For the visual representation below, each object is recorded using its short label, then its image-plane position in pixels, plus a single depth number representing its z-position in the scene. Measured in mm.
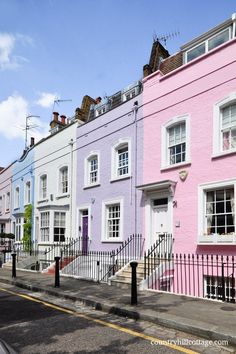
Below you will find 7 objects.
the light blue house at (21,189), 26094
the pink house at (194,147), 12359
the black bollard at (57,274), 12696
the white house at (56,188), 20844
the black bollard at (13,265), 16283
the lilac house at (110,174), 16141
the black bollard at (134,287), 9133
